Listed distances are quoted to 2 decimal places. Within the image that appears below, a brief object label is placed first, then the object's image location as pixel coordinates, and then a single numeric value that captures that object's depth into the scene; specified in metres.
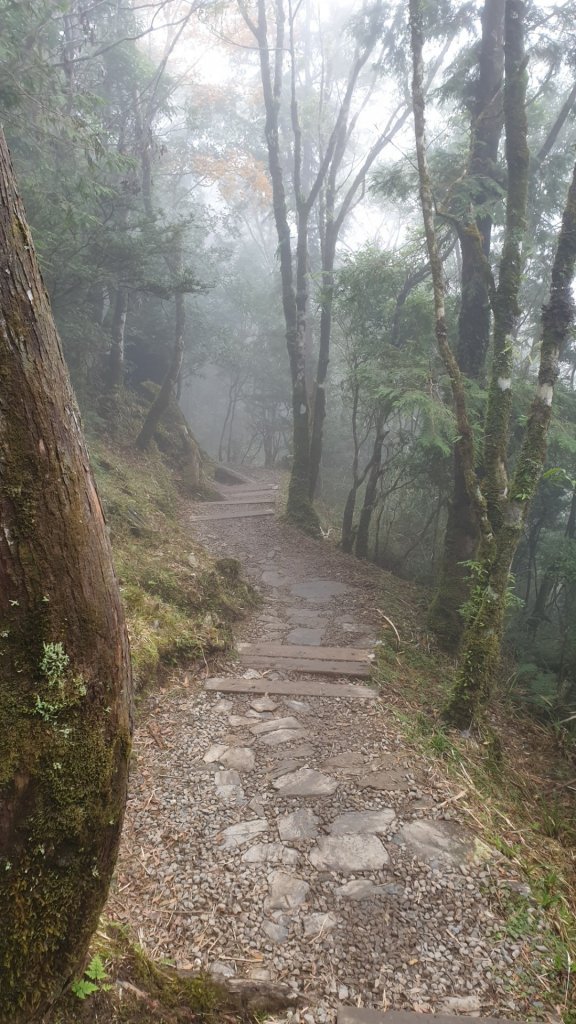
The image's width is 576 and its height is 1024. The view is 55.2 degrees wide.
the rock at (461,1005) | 1.99
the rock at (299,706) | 4.23
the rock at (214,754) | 3.50
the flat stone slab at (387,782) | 3.24
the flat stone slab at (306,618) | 6.25
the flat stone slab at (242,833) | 2.78
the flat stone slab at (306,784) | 3.20
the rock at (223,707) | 4.13
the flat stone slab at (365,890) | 2.47
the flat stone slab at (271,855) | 2.65
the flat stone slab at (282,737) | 3.74
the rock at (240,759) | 3.45
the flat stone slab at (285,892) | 2.41
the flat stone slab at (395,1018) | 1.93
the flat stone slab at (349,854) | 2.64
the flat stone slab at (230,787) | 3.13
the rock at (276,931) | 2.25
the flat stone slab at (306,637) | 5.65
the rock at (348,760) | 3.48
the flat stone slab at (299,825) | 2.85
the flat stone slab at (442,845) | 2.71
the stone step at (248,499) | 11.95
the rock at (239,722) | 3.95
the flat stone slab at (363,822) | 2.89
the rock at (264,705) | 4.22
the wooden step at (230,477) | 14.83
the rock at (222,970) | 2.07
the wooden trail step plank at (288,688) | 4.47
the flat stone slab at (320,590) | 7.19
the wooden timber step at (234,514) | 10.62
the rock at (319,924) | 2.28
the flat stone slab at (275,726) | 3.89
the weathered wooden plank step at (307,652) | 5.21
